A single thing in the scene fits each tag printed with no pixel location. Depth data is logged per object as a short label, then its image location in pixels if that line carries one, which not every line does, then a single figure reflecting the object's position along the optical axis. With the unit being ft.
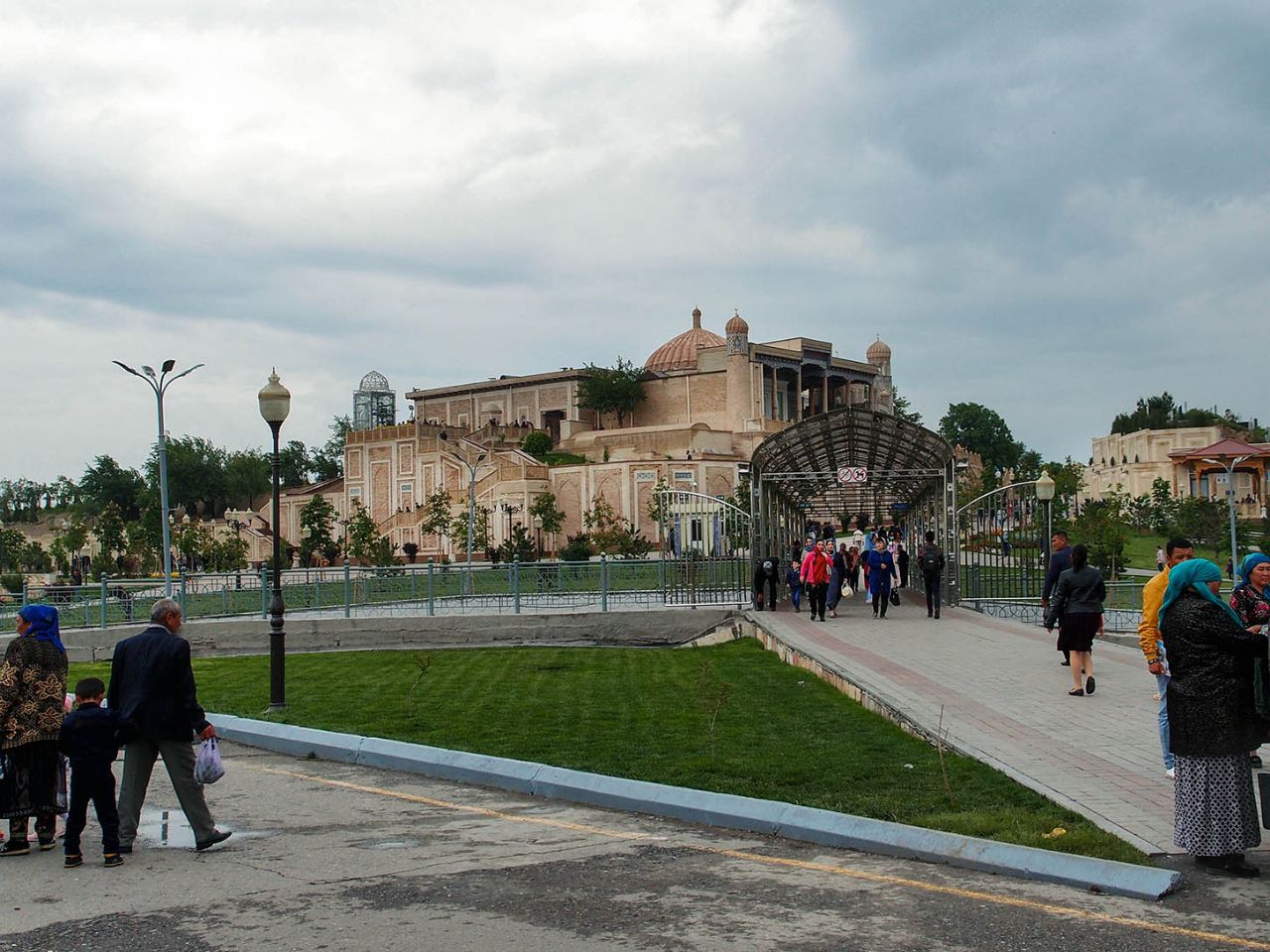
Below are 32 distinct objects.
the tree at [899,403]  343.75
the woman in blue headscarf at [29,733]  25.59
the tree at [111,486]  396.57
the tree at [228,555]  229.45
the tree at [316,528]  237.25
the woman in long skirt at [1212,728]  21.99
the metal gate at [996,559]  88.02
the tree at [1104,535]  143.23
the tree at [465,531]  236.43
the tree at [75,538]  267.59
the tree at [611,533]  219.00
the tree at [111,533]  250.57
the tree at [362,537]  224.33
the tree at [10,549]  311.72
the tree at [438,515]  231.91
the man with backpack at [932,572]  78.74
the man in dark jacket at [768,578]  82.12
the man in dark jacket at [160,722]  25.62
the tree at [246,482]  377.30
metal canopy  82.58
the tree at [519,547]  216.54
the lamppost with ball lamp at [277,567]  46.14
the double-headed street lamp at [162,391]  127.65
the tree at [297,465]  411.34
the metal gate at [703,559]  86.79
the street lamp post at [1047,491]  90.48
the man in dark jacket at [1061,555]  51.31
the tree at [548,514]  237.86
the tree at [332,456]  408.05
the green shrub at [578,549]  221.66
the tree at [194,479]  374.63
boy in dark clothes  25.04
